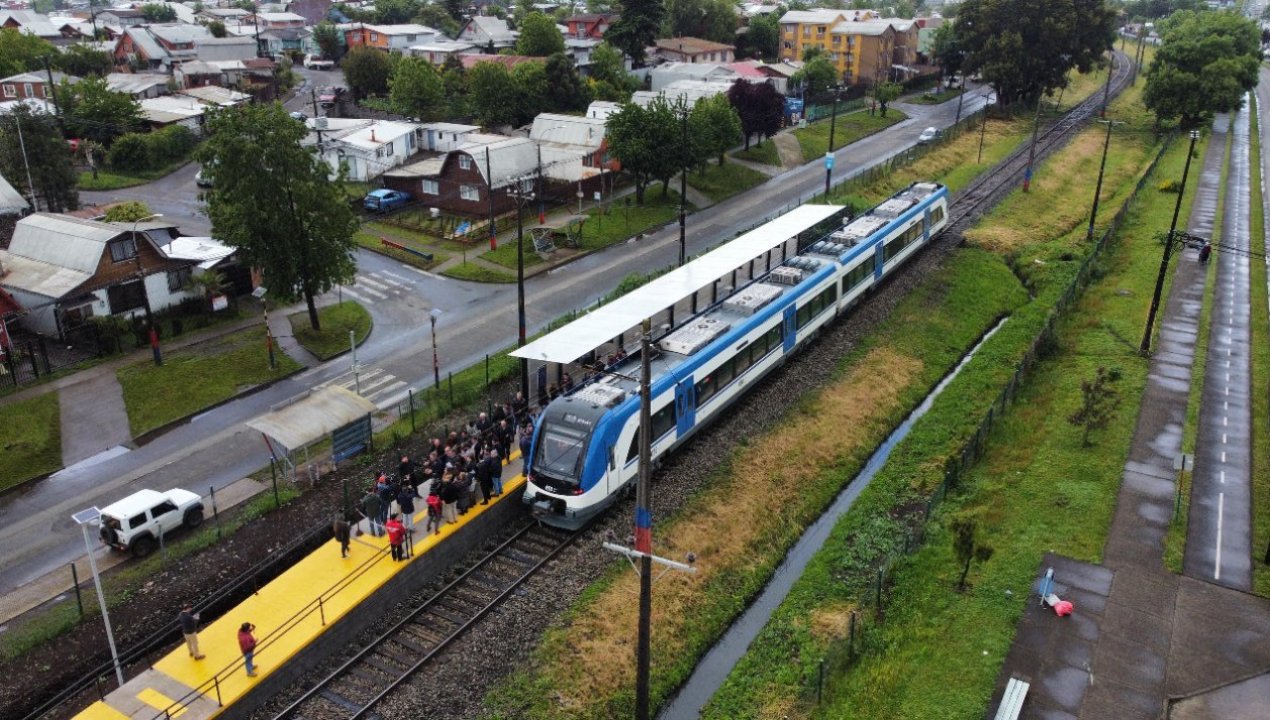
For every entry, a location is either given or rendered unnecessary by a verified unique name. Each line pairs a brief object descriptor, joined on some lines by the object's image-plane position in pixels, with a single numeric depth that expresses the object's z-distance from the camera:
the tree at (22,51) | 89.50
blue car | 59.66
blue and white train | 24.83
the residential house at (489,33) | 117.75
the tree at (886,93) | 89.62
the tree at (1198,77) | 76.12
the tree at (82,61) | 96.75
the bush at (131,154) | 68.88
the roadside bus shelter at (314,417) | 27.59
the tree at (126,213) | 49.66
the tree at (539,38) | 98.62
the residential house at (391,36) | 114.62
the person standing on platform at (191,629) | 19.42
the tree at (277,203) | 37.81
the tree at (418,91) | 78.56
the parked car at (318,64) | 120.06
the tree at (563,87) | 78.75
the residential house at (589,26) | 121.57
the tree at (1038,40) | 80.69
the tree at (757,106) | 70.31
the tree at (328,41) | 120.31
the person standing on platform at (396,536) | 22.70
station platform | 18.69
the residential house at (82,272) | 39.47
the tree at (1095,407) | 29.72
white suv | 24.69
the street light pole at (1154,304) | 34.41
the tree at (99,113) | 72.31
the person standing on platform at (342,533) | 23.09
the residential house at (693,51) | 102.75
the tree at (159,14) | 158.25
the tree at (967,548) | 22.28
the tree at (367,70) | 93.31
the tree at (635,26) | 96.94
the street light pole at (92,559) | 17.53
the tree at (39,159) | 54.25
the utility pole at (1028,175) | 61.57
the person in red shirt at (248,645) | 19.03
